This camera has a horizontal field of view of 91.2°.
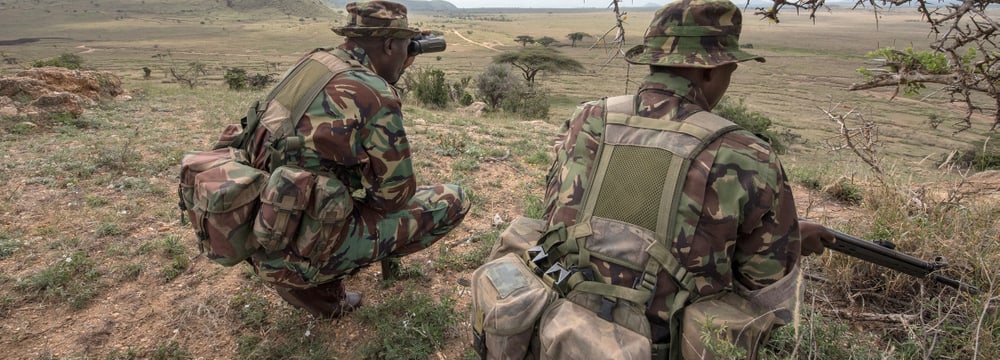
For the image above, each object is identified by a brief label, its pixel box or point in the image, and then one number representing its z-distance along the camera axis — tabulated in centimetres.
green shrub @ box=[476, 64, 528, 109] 1778
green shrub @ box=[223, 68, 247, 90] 1424
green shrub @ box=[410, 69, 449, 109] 1407
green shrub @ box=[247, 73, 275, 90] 1739
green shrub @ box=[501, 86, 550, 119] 1606
